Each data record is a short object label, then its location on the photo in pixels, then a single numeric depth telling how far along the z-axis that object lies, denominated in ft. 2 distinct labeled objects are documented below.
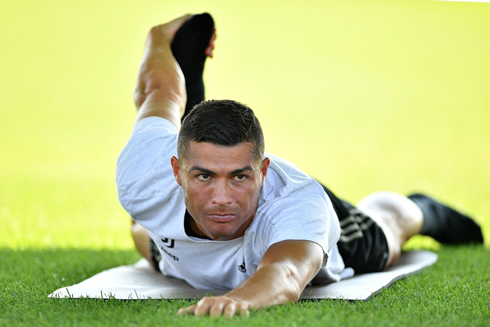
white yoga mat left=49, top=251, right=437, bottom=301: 28.58
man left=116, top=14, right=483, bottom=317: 28.12
